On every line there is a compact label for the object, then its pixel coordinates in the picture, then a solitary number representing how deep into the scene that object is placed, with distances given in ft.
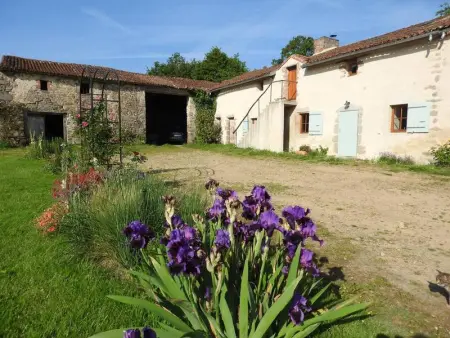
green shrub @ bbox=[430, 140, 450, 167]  33.19
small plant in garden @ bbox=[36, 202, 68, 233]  11.90
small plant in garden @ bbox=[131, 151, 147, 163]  19.52
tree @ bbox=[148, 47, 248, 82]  120.16
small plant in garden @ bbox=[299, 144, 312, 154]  49.65
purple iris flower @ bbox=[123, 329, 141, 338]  3.49
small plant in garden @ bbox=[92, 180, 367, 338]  5.04
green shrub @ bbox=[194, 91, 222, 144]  69.51
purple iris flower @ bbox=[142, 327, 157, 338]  3.65
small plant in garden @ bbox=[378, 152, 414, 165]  36.88
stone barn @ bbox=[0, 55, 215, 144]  55.30
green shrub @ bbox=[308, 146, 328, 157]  46.80
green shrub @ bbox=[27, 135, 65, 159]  37.24
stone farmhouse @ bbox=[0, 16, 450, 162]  35.58
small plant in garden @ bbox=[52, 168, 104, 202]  12.75
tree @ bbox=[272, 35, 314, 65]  137.90
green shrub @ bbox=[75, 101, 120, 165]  20.01
